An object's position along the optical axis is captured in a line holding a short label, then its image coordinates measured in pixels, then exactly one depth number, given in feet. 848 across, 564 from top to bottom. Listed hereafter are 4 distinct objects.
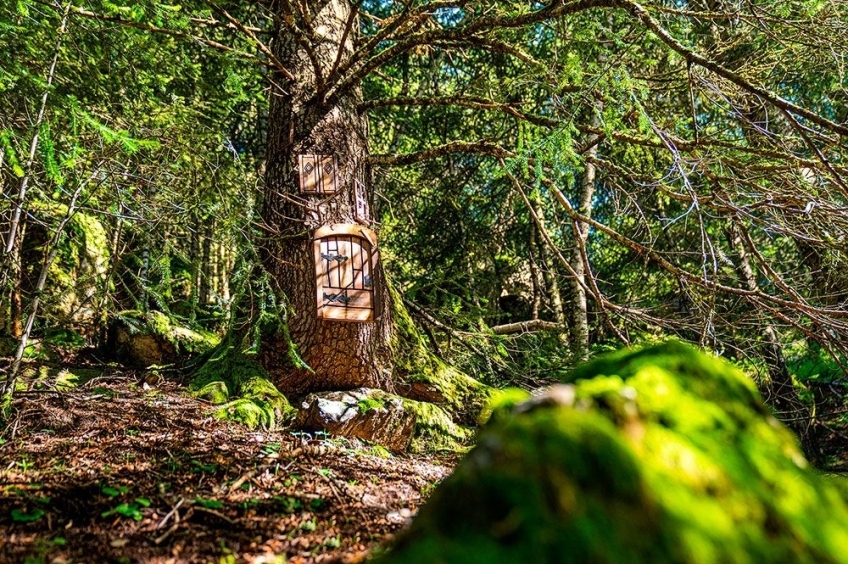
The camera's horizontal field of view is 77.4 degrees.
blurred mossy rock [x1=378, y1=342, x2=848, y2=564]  3.52
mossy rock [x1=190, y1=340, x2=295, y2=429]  14.10
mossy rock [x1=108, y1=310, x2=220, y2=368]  19.75
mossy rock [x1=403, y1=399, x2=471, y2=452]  16.42
